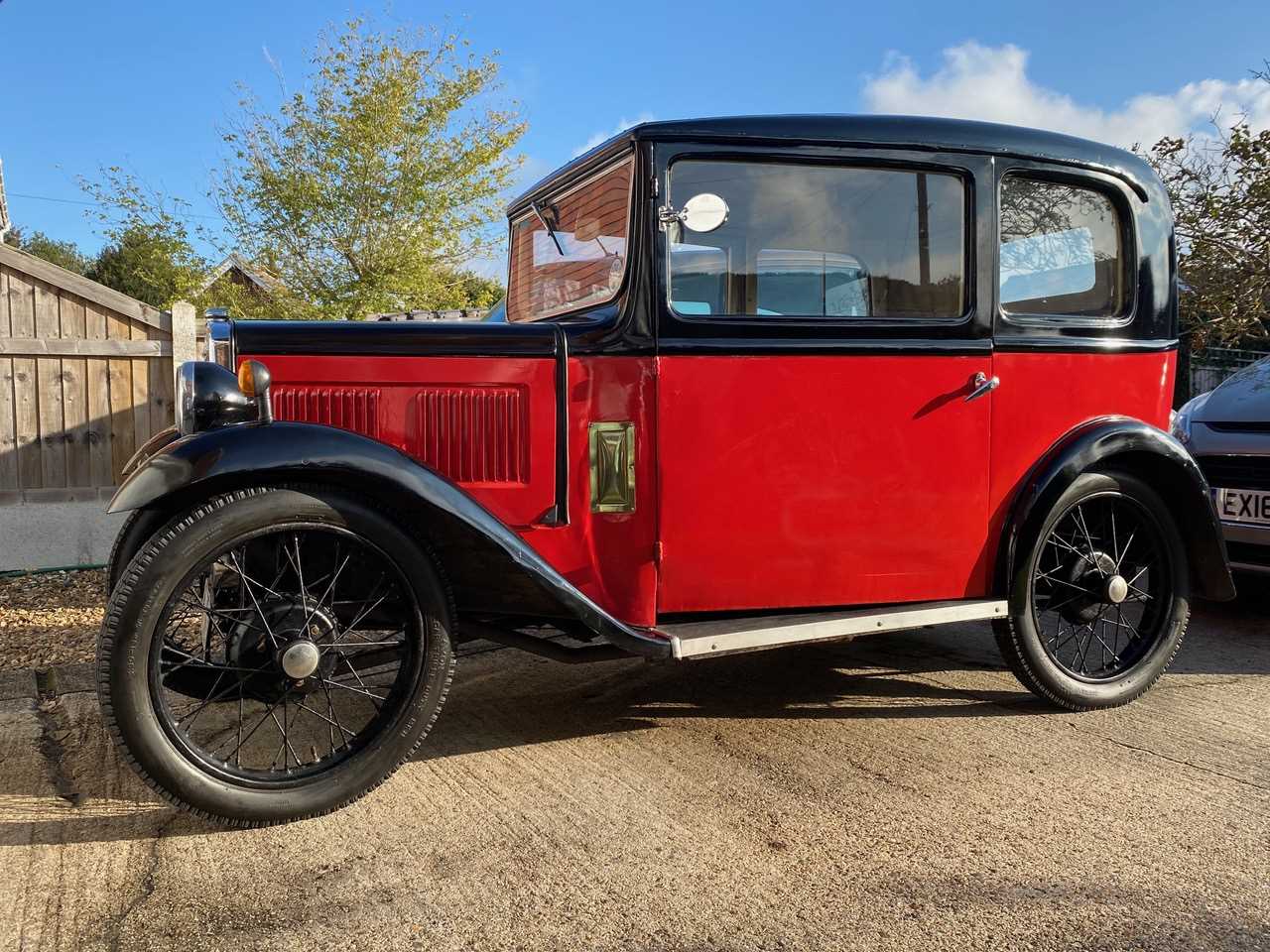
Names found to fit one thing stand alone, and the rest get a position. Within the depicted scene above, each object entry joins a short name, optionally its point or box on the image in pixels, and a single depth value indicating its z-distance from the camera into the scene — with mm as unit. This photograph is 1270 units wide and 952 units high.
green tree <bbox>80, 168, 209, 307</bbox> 14234
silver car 4500
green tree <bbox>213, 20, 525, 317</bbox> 12016
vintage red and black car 2443
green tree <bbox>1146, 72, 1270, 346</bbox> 10203
